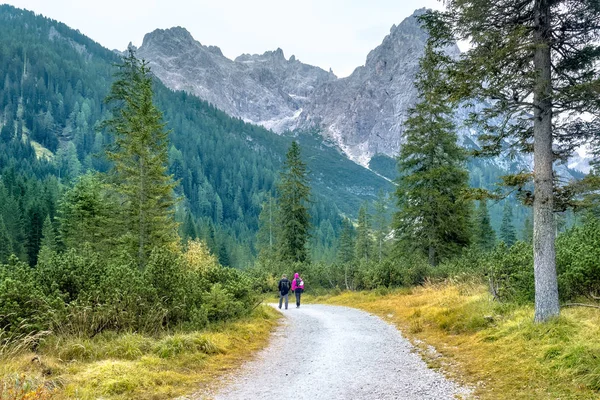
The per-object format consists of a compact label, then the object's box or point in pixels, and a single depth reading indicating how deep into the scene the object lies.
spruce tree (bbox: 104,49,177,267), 19.25
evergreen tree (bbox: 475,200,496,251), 52.28
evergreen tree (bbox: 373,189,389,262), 69.75
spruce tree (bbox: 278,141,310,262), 36.91
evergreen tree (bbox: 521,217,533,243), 67.79
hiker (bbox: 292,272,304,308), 22.06
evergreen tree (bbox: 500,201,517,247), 65.56
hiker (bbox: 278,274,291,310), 21.11
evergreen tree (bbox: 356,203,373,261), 69.06
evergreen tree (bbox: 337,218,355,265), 71.06
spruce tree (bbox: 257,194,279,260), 57.82
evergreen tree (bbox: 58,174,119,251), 30.56
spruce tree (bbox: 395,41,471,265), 22.00
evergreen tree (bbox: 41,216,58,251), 48.91
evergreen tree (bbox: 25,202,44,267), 55.44
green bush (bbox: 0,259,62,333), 7.26
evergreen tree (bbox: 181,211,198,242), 80.41
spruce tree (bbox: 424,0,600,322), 8.66
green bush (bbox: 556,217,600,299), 9.19
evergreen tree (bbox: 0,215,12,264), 48.21
